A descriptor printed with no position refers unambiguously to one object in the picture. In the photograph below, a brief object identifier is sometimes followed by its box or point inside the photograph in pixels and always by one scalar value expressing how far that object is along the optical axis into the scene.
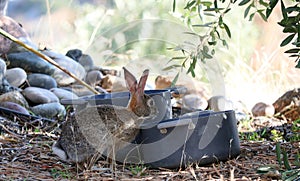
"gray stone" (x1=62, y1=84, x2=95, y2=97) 10.27
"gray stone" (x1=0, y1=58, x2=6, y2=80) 9.01
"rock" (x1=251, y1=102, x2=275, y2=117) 9.84
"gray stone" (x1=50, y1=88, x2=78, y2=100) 9.67
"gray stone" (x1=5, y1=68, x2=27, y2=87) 9.62
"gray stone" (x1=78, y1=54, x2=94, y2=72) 11.97
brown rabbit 4.99
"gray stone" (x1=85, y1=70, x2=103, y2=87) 11.33
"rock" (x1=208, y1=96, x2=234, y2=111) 9.55
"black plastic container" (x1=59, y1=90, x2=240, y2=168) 5.02
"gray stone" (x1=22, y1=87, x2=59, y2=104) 9.14
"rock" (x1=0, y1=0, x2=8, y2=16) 11.02
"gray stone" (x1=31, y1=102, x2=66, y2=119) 8.58
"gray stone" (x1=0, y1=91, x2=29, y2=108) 8.63
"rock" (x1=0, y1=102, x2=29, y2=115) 8.11
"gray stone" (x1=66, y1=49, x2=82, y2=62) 12.01
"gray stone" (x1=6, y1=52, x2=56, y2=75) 10.36
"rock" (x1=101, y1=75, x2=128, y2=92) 10.32
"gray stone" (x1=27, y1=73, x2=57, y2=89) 9.99
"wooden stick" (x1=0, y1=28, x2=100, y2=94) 5.86
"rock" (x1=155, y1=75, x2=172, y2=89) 11.04
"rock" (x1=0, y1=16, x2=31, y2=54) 10.55
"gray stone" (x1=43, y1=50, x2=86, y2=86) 10.62
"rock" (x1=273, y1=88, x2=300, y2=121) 9.51
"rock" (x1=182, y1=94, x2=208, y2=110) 9.79
